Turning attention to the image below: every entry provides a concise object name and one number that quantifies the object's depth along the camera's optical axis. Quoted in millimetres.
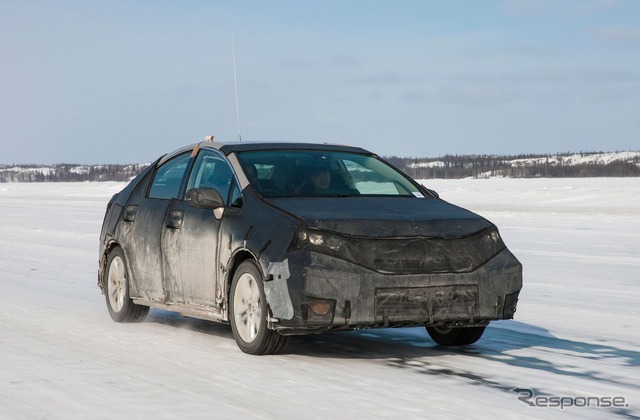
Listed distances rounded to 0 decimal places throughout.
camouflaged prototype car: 12607
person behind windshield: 14484
